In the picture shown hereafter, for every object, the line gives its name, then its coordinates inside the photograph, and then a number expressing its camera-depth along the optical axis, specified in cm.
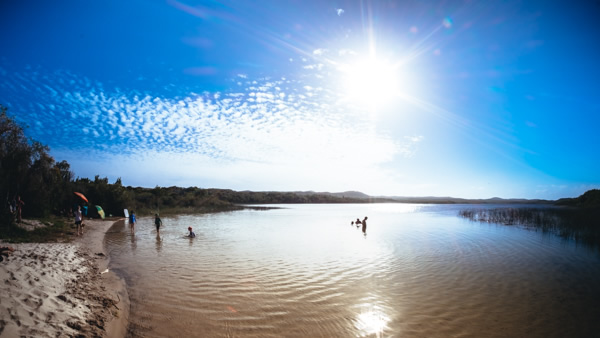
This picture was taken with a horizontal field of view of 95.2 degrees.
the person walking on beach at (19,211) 1475
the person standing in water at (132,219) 1973
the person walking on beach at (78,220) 1702
